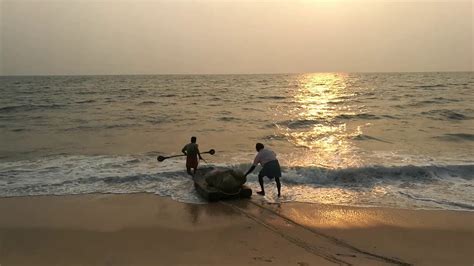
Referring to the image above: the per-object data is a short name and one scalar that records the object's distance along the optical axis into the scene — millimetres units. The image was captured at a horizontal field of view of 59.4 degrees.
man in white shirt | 10547
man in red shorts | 12102
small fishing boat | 10008
